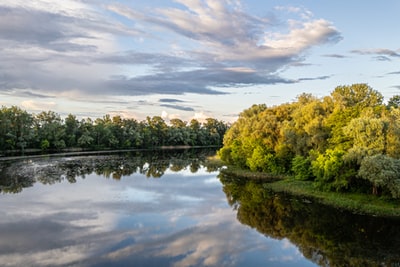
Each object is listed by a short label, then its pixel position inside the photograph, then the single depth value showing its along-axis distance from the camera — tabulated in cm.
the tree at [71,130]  11806
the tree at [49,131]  10919
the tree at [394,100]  8450
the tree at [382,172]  3291
